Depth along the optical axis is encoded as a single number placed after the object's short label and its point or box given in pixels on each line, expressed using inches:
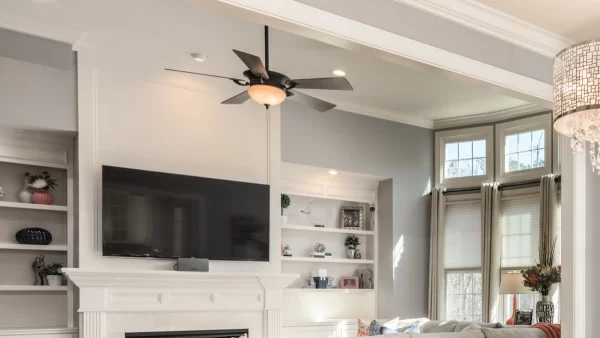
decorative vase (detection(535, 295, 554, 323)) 265.1
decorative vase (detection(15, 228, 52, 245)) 218.7
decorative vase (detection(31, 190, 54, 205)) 223.5
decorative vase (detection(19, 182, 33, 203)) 222.8
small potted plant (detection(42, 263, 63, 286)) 221.1
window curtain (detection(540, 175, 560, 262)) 289.9
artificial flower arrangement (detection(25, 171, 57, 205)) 223.8
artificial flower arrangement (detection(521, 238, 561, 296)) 267.0
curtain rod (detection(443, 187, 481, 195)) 331.6
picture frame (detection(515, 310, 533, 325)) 270.4
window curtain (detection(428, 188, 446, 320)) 331.6
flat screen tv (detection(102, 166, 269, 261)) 225.3
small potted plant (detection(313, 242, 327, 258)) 312.0
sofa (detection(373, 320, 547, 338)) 186.1
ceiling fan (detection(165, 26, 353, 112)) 194.7
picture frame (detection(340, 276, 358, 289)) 322.0
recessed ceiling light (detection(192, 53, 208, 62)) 238.1
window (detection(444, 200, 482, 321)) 325.4
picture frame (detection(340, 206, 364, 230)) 329.4
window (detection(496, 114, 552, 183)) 304.3
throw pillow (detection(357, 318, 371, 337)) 264.1
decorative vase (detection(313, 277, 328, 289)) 309.1
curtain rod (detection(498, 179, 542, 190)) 305.0
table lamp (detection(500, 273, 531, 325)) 278.4
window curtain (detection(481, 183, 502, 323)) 308.8
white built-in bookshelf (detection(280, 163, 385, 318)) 307.9
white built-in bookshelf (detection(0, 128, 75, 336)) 218.5
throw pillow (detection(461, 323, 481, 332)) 199.8
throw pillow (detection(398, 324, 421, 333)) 244.0
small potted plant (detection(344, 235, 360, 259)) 328.8
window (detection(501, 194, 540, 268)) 303.9
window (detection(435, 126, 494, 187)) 330.6
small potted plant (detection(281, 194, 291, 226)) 297.9
